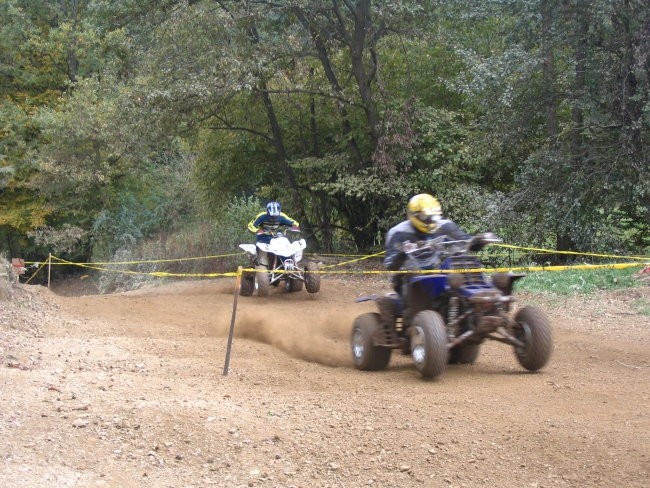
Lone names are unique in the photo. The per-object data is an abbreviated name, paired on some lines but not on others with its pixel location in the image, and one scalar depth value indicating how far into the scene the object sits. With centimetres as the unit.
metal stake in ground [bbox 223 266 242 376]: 863
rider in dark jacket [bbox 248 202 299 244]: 1748
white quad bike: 1691
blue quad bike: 816
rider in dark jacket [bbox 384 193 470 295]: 916
